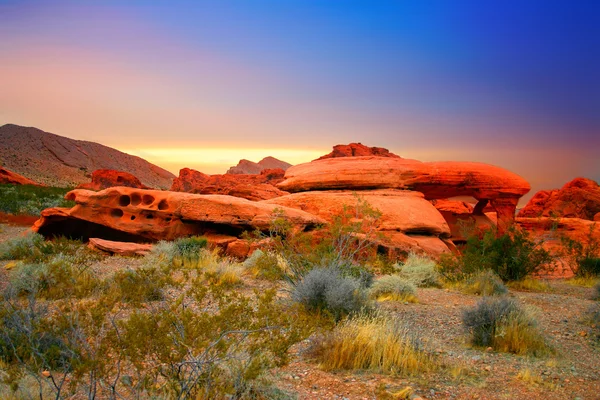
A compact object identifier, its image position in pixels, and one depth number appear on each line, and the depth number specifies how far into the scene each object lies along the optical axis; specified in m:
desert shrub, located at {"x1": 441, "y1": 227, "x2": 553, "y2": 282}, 12.98
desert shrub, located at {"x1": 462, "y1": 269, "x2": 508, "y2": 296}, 11.04
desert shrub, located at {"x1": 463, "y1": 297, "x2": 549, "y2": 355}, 6.48
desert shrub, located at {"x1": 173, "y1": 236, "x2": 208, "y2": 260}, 13.63
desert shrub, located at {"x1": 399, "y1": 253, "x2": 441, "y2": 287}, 12.48
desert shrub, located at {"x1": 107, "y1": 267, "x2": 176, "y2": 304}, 6.90
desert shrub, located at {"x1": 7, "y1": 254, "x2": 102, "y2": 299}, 8.23
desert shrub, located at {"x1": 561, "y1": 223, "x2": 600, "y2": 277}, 15.64
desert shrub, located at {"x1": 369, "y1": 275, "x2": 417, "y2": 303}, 9.88
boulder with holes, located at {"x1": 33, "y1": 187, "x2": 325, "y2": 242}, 16.73
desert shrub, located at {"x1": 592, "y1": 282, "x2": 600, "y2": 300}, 11.17
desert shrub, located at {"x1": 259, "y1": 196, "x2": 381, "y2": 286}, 9.52
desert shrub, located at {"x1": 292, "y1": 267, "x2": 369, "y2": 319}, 7.26
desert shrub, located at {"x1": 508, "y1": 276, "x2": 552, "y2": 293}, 12.52
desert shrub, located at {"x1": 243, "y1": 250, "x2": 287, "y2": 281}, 9.16
